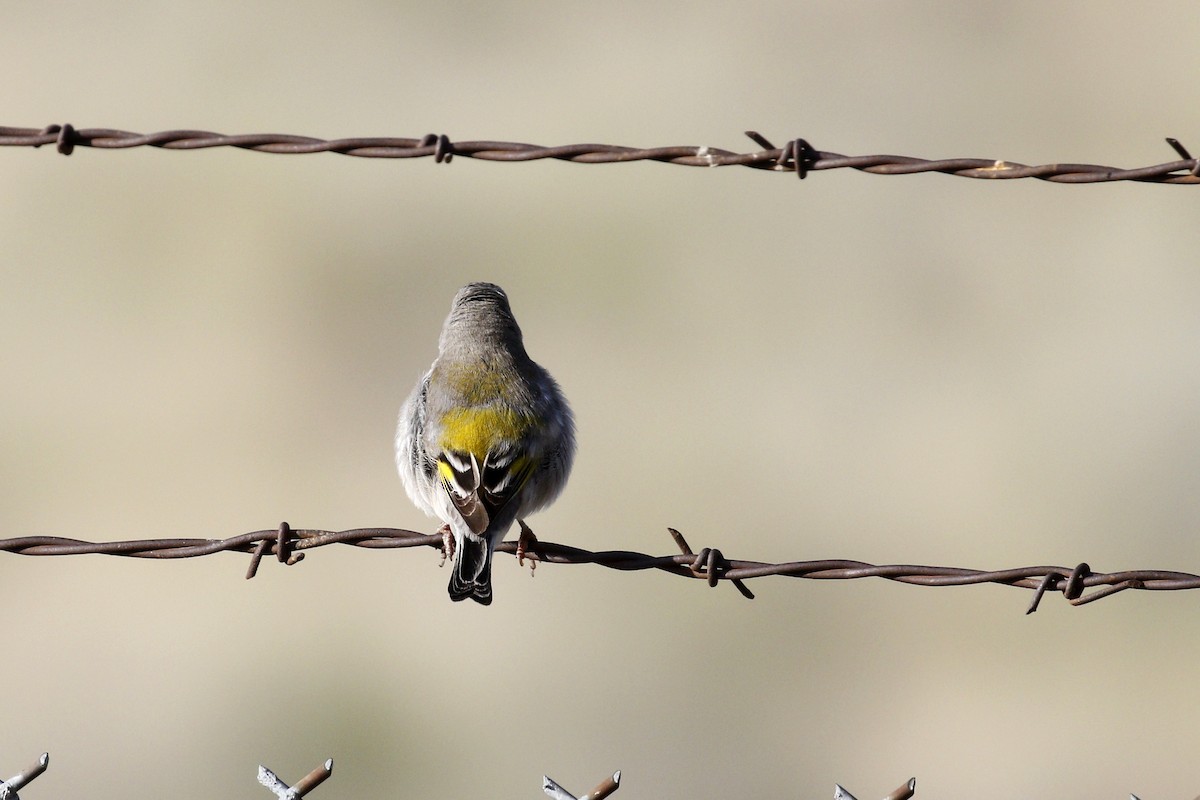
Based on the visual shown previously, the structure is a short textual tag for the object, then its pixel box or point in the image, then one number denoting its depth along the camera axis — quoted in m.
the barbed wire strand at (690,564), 9.08
